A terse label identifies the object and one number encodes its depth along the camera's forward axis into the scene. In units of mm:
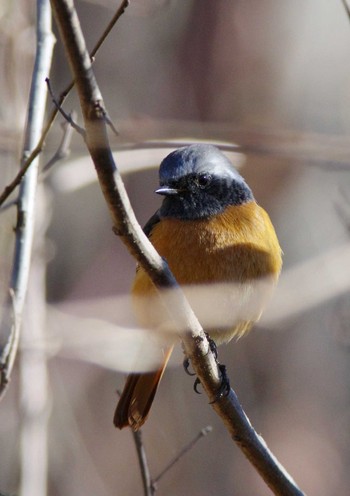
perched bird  7945
